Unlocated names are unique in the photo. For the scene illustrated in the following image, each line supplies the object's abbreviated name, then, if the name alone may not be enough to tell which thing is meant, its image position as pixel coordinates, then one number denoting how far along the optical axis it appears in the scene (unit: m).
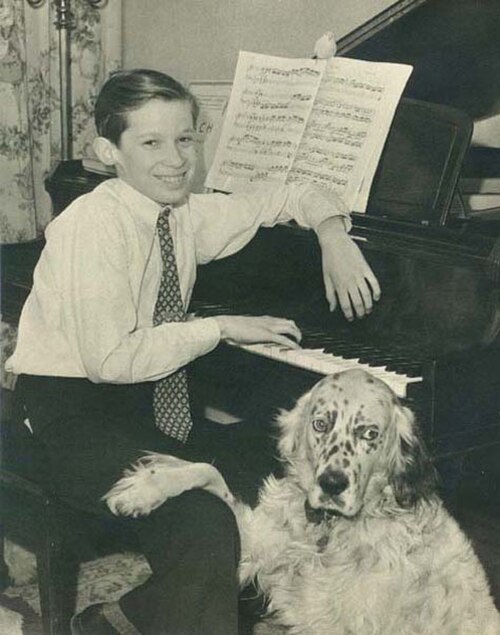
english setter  1.76
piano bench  1.95
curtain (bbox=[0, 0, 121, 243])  3.31
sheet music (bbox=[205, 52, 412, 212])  2.19
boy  1.78
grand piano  1.90
